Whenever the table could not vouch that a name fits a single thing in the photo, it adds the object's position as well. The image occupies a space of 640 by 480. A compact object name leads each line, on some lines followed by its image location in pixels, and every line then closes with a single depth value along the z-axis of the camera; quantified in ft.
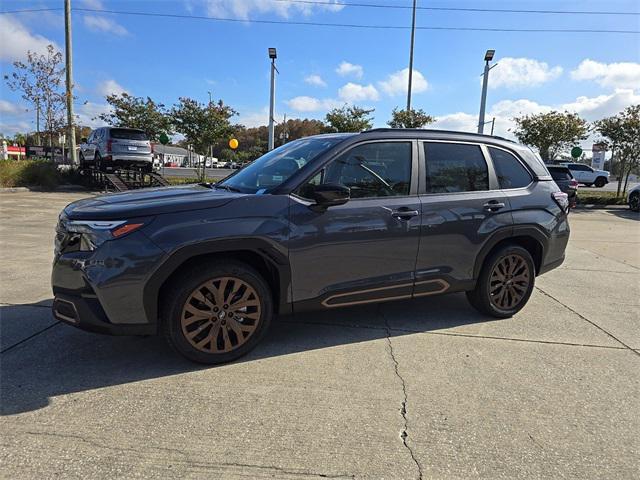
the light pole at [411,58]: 86.33
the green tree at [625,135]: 59.88
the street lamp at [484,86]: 65.16
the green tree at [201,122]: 71.56
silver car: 54.44
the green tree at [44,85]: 72.69
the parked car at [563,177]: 50.57
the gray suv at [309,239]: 9.97
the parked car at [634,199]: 57.07
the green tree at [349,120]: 82.58
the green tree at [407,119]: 81.20
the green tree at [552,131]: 67.87
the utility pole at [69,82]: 65.82
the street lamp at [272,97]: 66.33
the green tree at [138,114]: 86.94
